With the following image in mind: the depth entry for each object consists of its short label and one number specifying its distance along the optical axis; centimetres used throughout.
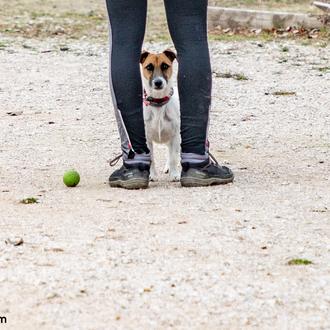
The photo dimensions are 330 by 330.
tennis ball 1149
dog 1205
